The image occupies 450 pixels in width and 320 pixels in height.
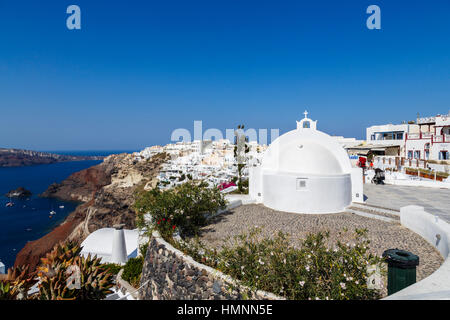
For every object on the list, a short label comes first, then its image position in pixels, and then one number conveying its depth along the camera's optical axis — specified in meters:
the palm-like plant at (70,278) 4.34
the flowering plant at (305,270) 3.65
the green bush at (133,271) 7.52
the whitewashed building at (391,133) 31.92
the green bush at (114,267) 8.65
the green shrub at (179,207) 7.35
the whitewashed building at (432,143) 26.28
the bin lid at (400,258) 3.57
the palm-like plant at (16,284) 4.16
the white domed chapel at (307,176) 9.87
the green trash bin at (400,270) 3.58
